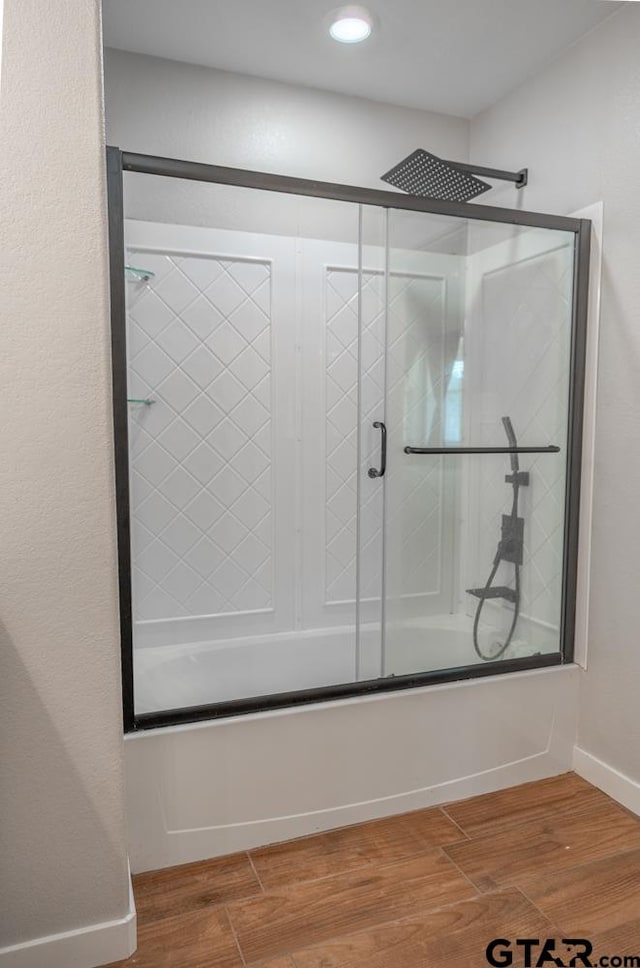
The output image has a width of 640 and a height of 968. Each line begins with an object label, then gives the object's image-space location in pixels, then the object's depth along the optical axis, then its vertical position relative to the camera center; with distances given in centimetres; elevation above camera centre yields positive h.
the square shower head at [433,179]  223 +83
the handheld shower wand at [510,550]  232 -45
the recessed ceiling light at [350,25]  214 +127
